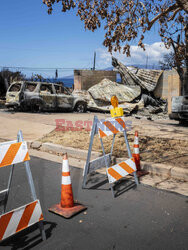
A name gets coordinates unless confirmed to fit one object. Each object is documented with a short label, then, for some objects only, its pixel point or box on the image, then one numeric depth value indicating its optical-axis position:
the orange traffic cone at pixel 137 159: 5.35
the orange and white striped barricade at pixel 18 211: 2.82
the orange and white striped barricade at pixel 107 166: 4.45
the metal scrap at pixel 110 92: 18.97
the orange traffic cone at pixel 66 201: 3.66
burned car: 15.45
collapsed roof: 23.03
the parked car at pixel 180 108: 10.80
